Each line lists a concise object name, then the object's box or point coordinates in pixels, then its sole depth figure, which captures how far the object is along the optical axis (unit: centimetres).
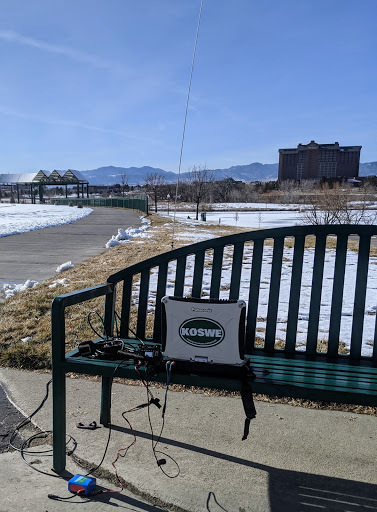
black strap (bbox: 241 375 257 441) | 197
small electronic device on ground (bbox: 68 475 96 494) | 205
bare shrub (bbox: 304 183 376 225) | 1492
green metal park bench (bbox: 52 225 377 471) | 205
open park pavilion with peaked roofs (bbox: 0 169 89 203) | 7256
